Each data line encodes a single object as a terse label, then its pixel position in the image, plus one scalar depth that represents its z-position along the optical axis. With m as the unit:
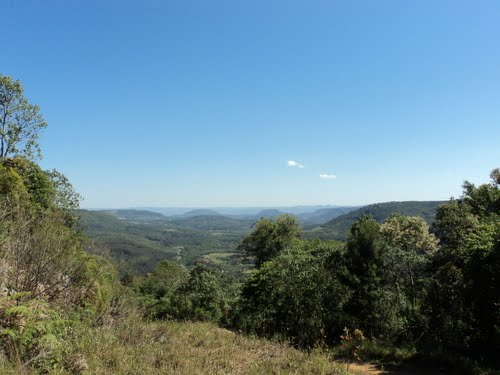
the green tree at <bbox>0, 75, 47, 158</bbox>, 20.83
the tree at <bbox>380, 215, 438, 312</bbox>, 31.19
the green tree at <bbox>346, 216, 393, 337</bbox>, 16.36
